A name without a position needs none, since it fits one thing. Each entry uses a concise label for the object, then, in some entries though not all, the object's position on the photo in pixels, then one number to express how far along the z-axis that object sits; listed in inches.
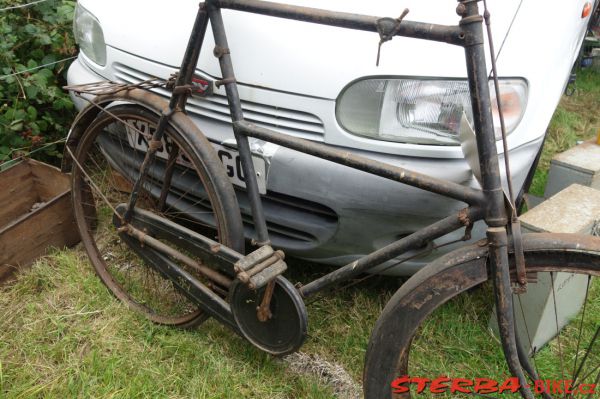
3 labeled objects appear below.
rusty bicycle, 55.2
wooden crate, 98.1
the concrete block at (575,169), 95.9
